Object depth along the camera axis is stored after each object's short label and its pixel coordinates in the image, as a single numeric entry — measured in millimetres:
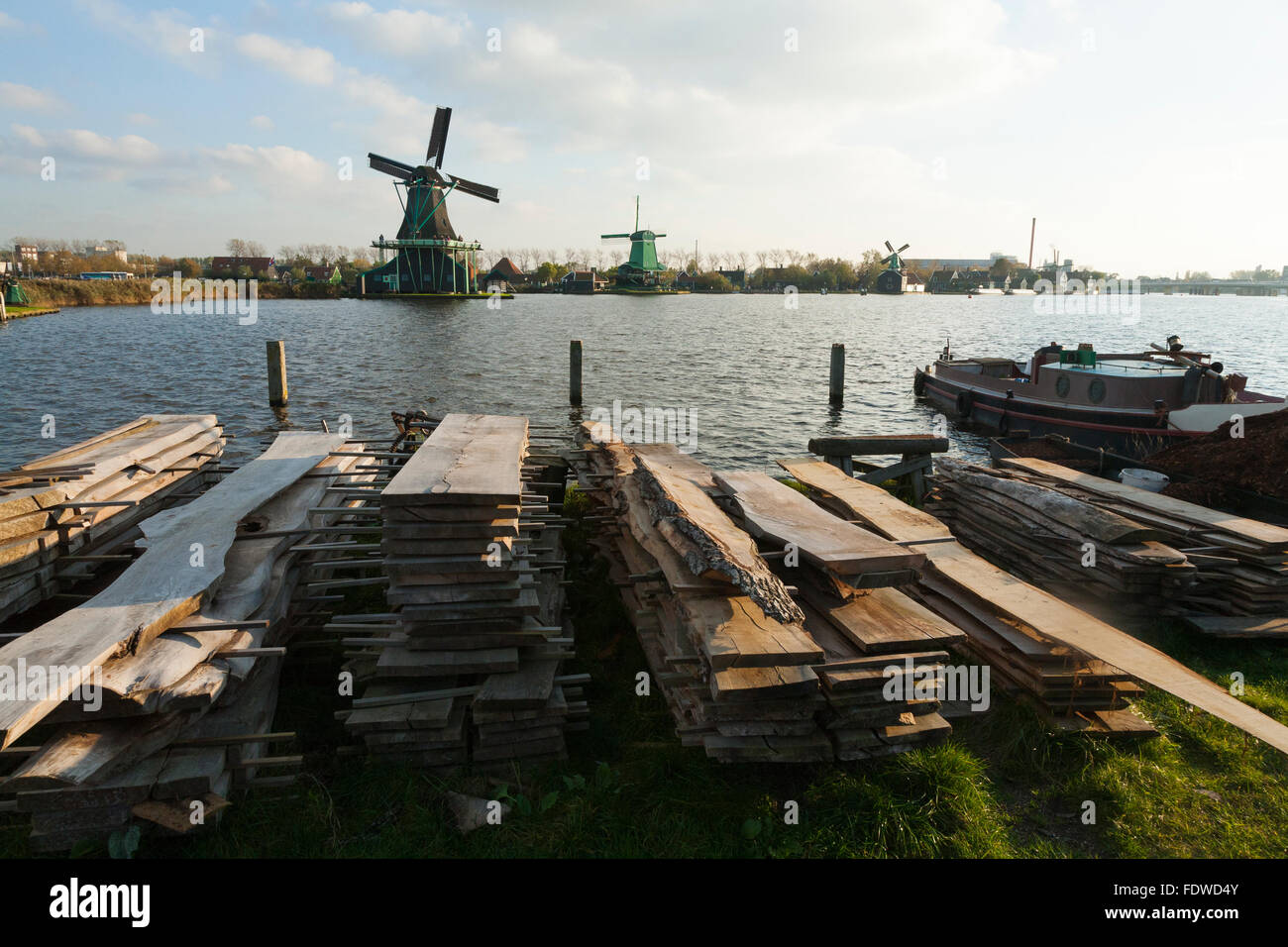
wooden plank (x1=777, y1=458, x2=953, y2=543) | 7637
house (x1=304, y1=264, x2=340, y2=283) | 125250
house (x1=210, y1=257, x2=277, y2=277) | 129375
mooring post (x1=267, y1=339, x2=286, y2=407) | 23297
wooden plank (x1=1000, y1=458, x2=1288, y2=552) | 7531
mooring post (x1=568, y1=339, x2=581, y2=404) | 24406
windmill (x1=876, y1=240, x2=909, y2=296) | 168000
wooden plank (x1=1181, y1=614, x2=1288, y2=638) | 7027
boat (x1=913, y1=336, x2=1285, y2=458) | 16422
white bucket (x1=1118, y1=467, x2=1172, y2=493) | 10477
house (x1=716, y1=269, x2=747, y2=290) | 191250
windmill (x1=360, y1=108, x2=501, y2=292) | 81938
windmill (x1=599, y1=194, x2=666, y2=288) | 139375
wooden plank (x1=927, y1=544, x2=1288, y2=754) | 4730
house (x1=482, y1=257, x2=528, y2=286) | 153250
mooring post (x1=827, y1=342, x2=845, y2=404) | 25953
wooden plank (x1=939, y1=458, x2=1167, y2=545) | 7289
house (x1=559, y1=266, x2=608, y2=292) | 150375
